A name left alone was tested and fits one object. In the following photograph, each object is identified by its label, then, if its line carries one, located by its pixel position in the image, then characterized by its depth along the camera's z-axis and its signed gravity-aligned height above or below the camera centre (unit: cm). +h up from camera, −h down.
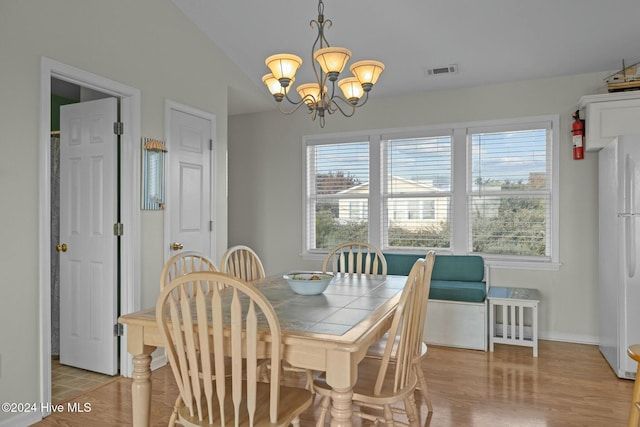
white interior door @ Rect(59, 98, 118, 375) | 337 -16
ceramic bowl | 245 -38
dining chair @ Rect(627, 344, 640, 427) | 186 -78
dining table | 164 -47
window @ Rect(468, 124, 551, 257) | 430 +23
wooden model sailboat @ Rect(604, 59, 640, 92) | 359 +111
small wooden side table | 381 -87
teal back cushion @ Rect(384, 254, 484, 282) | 434 -50
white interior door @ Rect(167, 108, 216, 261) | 376 +28
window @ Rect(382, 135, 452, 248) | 468 +25
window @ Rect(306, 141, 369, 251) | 505 +25
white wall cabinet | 356 +82
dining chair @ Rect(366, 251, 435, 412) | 234 -75
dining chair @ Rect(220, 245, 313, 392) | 285 -39
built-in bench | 395 -81
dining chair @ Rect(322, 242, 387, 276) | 337 -37
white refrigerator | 316 -26
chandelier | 240 +80
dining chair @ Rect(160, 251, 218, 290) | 243 -30
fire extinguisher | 398 +72
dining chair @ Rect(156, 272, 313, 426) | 159 -52
